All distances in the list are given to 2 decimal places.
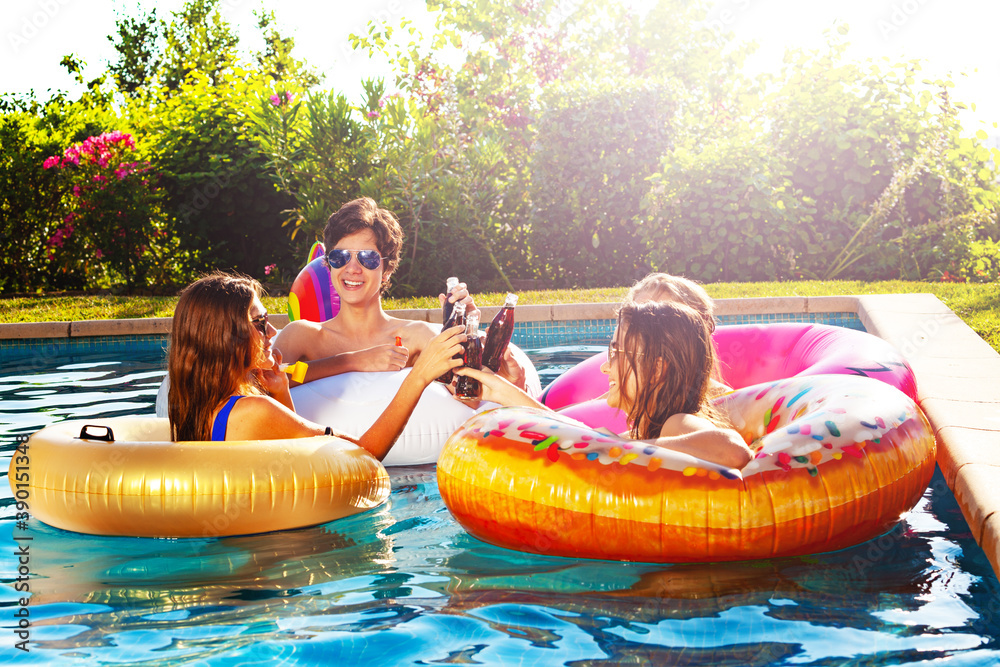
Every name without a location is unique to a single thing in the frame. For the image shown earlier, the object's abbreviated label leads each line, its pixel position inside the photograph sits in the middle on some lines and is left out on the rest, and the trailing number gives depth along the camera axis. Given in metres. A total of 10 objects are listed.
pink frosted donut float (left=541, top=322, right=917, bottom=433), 4.42
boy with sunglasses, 4.81
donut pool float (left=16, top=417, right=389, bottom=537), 3.47
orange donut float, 3.02
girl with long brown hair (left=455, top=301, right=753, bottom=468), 3.17
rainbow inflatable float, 5.93
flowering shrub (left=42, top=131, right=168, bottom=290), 11.53
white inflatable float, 4.60
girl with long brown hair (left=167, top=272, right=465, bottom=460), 3.54
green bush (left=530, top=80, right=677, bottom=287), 11.17
